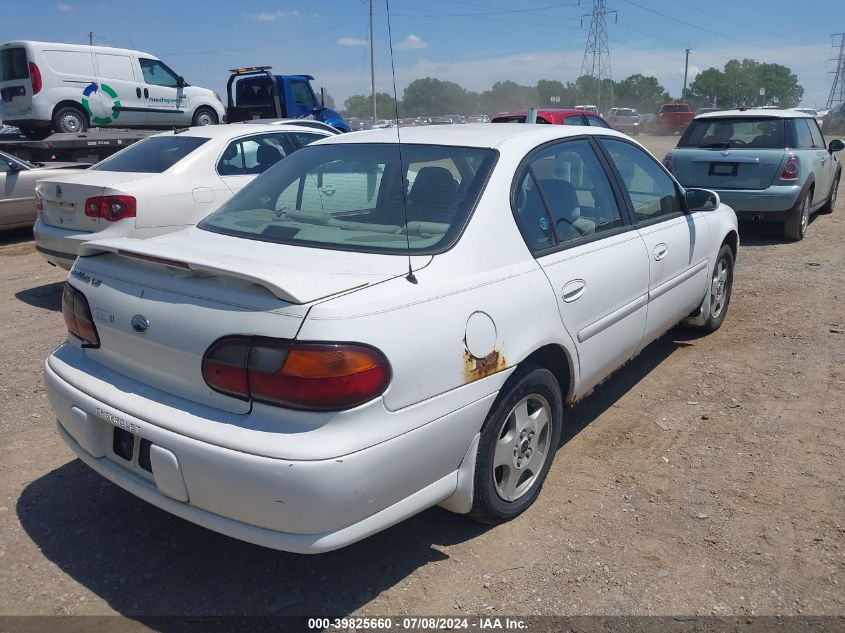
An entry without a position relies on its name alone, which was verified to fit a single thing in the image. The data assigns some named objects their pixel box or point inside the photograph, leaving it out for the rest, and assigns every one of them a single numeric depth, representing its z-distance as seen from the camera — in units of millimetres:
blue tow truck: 16969
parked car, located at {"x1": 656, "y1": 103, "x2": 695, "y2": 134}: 44250
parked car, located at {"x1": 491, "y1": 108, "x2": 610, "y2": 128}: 13188
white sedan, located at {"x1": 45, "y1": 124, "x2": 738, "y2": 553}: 2297
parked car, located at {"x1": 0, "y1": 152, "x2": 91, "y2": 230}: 9355
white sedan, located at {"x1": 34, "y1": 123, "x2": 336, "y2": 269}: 6262
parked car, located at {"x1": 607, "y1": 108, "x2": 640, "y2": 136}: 47281
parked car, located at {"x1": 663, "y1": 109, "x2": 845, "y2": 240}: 8922
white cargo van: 14211
